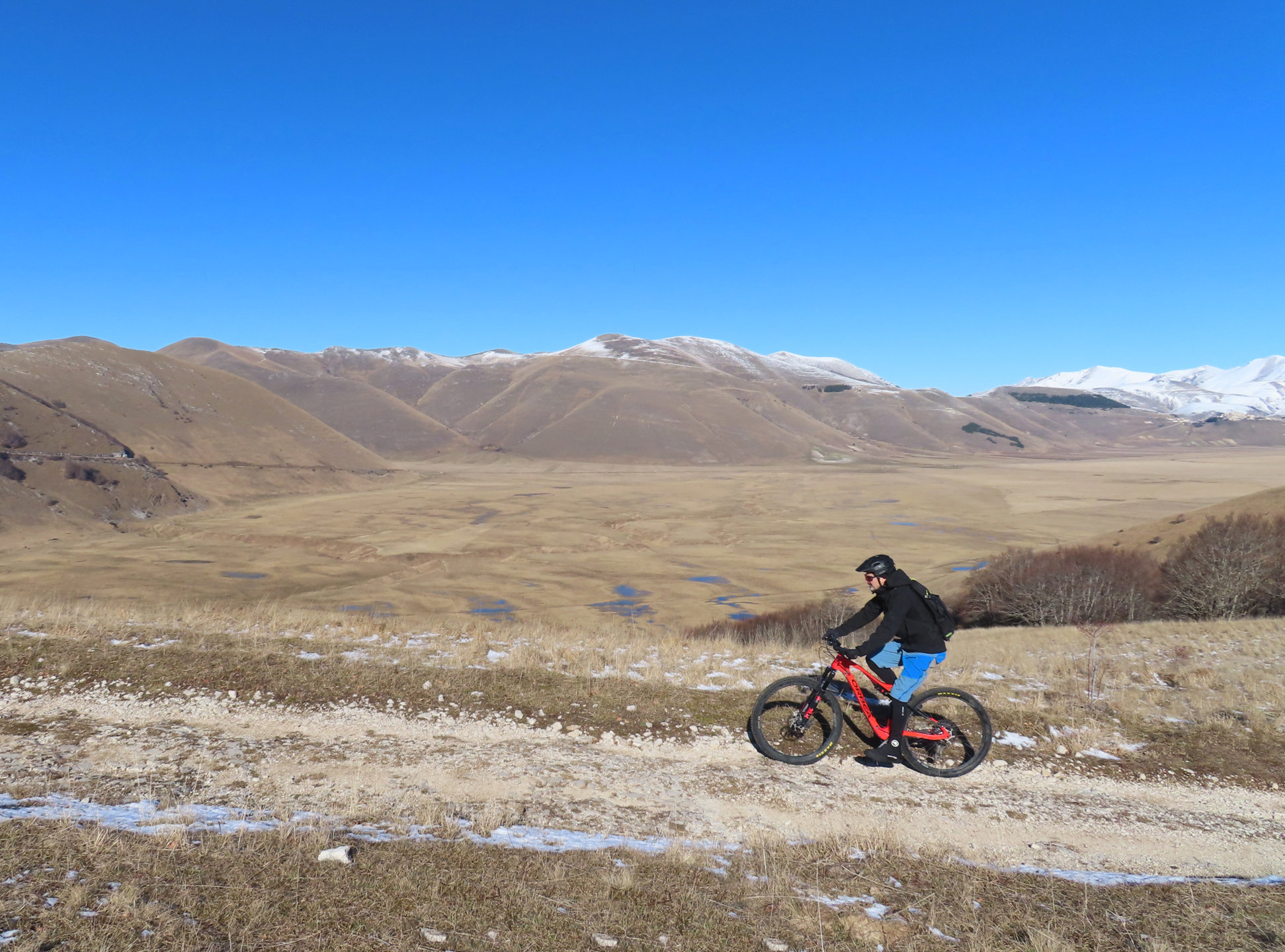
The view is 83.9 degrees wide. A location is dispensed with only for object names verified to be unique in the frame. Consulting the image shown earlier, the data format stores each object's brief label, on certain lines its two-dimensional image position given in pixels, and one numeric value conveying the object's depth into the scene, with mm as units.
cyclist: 8500
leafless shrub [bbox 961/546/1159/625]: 32719
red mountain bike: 9133
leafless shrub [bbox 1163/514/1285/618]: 29031
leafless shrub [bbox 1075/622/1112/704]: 12378
